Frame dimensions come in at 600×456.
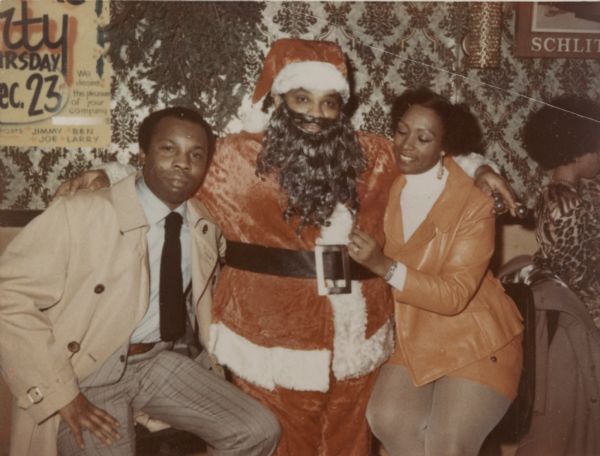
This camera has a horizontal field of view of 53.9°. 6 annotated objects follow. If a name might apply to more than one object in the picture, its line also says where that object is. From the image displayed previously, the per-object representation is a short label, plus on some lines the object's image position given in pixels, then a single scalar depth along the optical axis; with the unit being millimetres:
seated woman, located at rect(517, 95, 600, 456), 2871
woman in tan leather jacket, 2143
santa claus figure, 2102
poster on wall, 2857
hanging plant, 2875
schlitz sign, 3070
